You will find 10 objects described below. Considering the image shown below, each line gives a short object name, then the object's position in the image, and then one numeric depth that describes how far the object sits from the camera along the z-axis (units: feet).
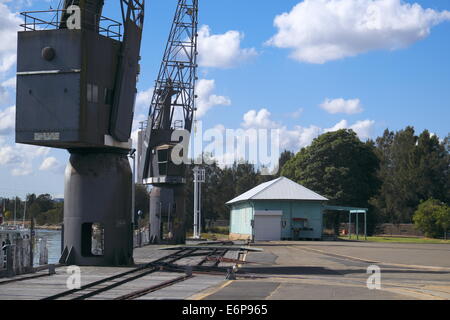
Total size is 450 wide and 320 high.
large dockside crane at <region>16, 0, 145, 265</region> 76.38
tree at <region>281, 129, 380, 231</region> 276.00
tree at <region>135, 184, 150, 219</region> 348.79
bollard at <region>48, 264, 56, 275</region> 69.41
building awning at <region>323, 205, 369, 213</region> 219.61
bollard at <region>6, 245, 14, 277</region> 65.32
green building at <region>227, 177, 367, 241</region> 209.87
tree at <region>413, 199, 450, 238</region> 252.42
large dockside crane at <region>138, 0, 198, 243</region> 167.73
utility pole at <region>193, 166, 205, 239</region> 237.45
